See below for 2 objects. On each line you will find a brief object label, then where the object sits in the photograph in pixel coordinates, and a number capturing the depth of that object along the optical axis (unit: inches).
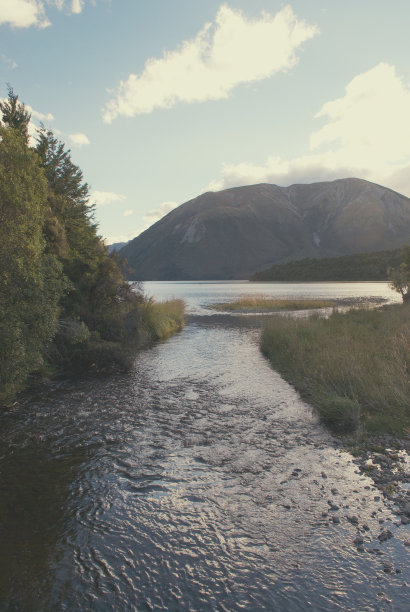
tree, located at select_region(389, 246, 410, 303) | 2122.3
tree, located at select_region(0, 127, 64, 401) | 556.7
